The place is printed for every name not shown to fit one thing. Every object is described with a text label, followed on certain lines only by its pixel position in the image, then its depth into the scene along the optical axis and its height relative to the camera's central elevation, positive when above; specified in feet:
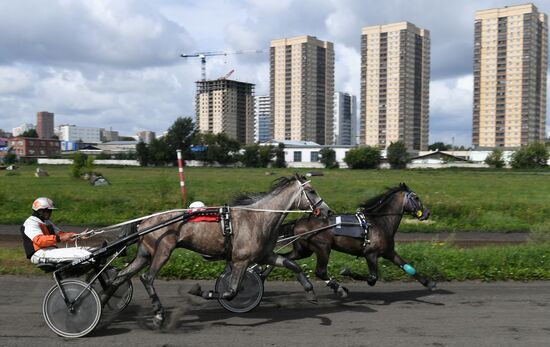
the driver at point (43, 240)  18.35 -3.10
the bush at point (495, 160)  249.34 -2.49
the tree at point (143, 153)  246.68 +1.77
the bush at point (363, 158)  250.57 -1.19
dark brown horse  23.03 -3.96
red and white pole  37.29 -0.96
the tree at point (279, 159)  263.70 -1.60
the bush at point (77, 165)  117.29 -1.93
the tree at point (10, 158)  276.94 -0.51
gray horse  19.25 -3.22
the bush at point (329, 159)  255.70 -1.66
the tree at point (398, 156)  250.37 -0.28
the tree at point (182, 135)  254.72 +11.06
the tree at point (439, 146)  428.93 +8.28
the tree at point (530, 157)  240.32 -1.04
